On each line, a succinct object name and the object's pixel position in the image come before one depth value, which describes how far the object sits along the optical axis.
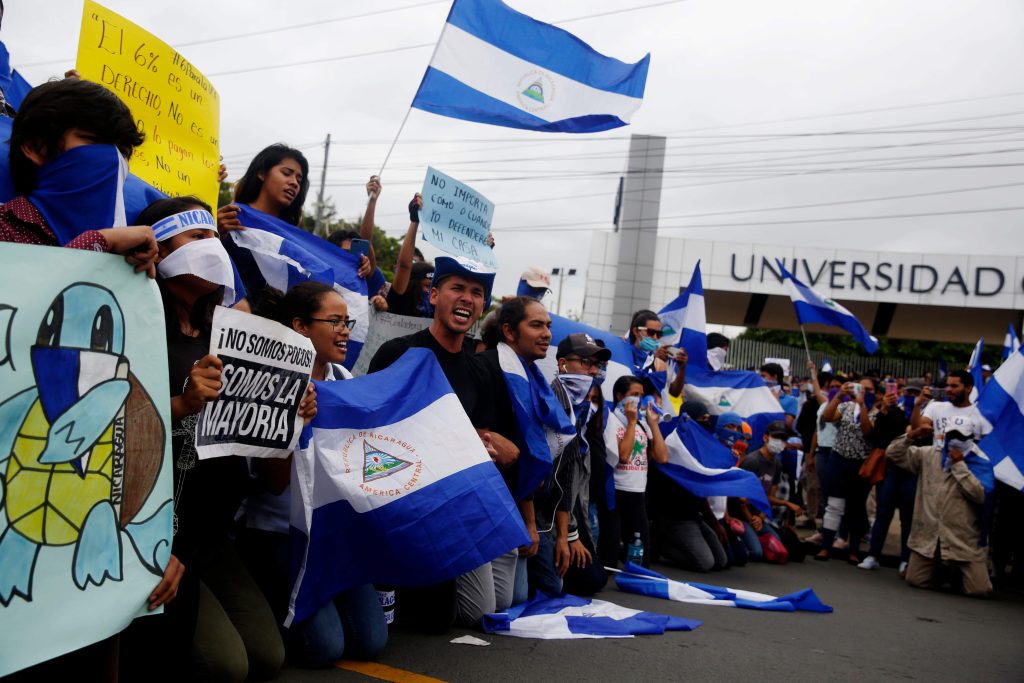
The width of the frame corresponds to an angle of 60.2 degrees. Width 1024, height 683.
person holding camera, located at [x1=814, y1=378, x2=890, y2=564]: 9.91
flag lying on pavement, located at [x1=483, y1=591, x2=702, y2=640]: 4.93
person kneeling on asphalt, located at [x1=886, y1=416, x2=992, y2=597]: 8.45
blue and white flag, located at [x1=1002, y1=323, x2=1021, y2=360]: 8.65
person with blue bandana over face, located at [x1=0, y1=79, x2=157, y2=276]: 2.78
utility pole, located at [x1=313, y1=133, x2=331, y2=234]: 36.84
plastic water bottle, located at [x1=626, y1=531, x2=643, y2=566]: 7.36
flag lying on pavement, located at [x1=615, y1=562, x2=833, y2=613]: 6.58
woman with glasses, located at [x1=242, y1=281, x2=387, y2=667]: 3.96
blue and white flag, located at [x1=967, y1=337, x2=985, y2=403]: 8.73
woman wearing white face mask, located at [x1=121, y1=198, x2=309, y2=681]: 2.86
